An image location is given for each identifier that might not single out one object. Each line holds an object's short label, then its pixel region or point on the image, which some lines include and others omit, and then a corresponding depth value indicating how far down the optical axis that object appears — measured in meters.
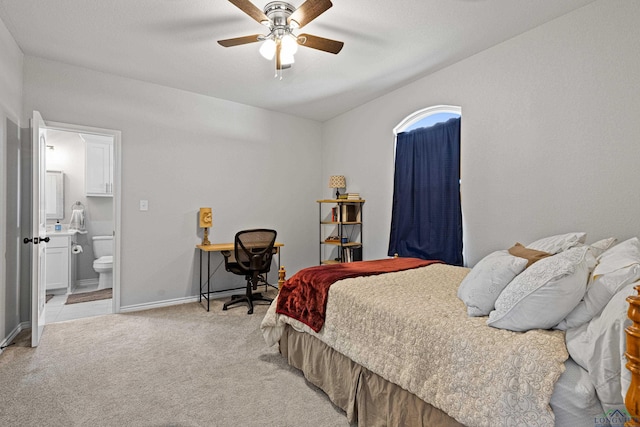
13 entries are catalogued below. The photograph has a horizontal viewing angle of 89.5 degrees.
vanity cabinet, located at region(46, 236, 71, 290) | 4.39
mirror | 4.86
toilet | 4.78
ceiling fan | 2.27
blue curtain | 3.24
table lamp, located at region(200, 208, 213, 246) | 4.04
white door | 2.71
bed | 1.06
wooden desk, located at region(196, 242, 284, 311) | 3.83
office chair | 3.62
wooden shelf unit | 4.28
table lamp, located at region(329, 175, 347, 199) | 4.57
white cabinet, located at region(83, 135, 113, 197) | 5.04
